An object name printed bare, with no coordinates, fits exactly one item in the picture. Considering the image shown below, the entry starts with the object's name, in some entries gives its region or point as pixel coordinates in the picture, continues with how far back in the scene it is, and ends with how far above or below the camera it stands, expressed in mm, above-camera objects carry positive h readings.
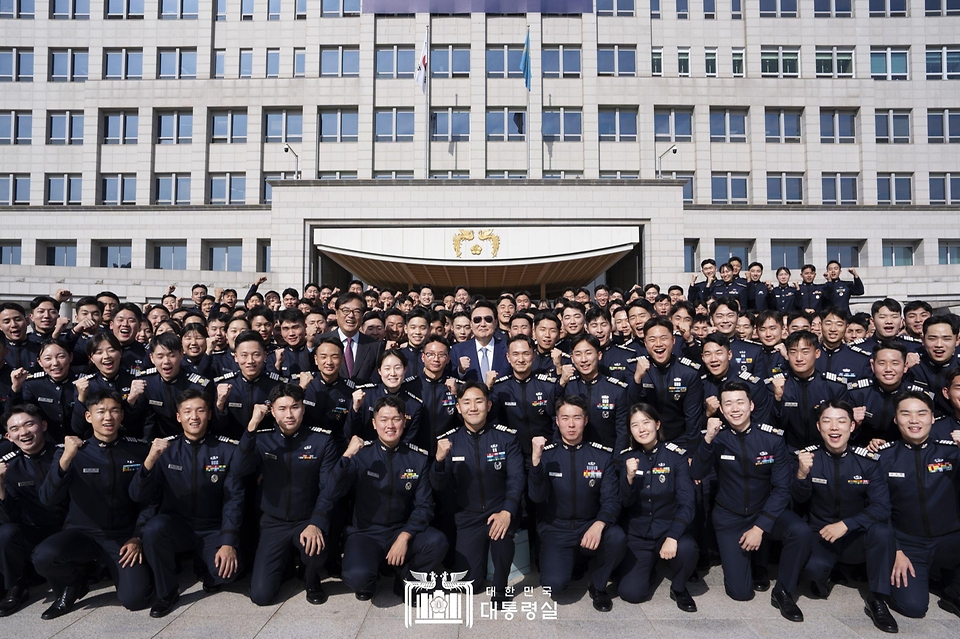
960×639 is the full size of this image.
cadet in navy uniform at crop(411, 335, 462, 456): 6926 -616
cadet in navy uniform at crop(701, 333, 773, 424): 6820 -454
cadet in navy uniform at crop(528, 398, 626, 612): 5645 -1573
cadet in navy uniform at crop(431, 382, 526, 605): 5910 -1349
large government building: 31875 +12278
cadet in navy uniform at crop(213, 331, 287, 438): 6855 -517
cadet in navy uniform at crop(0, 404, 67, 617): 5480 -1401
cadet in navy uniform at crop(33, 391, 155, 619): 5344 -1675
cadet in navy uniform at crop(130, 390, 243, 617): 5703 -1427
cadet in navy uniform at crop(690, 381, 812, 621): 5664 -1425
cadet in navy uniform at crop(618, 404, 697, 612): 5621 -1554
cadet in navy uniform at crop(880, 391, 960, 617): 5547 -1403
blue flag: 28141 +12947
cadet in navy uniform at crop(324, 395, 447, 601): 5707 -1528
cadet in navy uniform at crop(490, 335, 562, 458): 6902 -675
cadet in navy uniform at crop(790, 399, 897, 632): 5531 -1519
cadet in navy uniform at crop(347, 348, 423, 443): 6574 -625
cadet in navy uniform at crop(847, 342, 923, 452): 6586 -610
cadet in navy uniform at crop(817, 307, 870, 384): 7770 -178
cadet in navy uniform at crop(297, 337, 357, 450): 6953 -609
